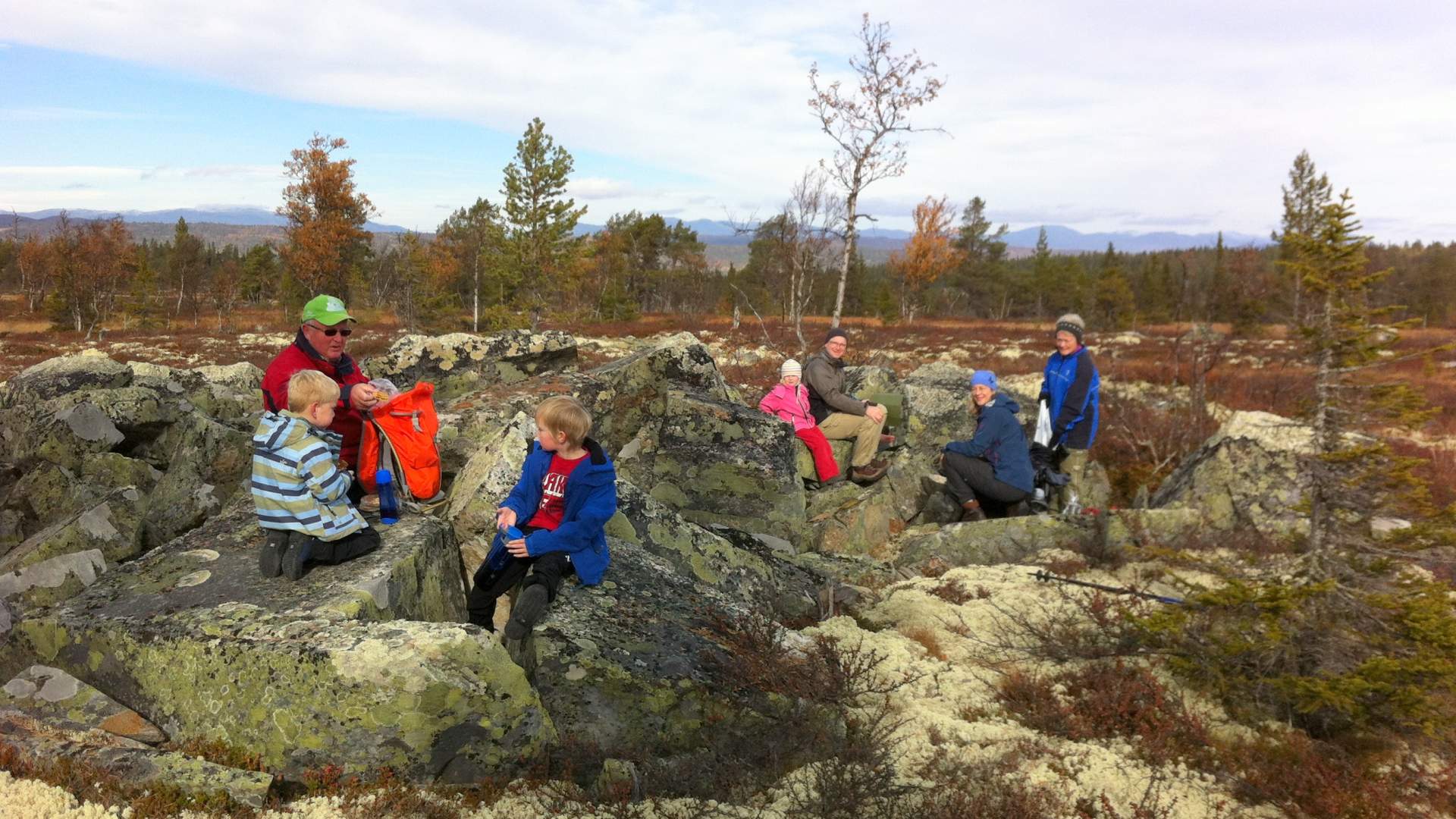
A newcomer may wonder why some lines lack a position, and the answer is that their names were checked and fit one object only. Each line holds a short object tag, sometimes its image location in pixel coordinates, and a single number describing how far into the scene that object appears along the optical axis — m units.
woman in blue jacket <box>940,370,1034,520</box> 7.99
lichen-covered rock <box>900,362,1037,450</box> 10.45
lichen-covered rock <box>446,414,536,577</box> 5.48
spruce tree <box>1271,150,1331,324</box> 38.94
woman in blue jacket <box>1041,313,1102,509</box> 8.48
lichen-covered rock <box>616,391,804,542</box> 7.68
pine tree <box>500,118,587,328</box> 38.88
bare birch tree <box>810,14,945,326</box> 16.39
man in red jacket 4.82
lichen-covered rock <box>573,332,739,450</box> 8.52
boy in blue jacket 4.43
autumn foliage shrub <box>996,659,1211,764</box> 4.24
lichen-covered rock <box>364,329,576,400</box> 9.88
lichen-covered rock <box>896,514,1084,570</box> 7.40
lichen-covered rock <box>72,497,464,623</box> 4.00
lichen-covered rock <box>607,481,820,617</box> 5.65
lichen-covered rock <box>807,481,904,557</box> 8.08
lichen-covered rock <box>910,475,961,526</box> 8.84
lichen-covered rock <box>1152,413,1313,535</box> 7.40
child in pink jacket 8.84
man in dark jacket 8.99
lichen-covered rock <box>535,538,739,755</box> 3.99
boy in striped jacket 4.18
